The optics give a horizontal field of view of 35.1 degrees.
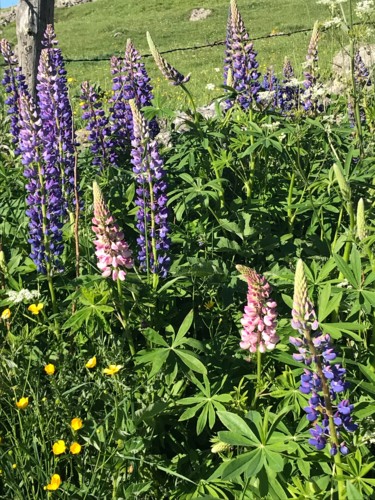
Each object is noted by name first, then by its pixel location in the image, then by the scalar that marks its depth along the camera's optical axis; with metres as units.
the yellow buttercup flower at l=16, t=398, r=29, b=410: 2.06
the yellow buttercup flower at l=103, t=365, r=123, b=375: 2.12
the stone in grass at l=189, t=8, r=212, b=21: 32.51
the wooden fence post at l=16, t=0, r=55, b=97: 4.32
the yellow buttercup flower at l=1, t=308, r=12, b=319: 2.44
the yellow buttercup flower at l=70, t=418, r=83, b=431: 2.04
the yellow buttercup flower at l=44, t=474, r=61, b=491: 1.89
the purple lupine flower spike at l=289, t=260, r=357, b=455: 1.49
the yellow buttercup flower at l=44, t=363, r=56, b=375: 2.20
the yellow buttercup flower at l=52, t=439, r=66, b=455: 1.98
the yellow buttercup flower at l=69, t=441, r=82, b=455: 2.01
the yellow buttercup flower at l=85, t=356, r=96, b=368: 2.27
